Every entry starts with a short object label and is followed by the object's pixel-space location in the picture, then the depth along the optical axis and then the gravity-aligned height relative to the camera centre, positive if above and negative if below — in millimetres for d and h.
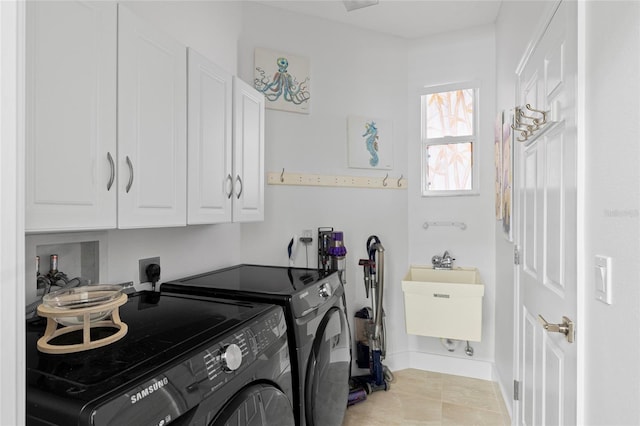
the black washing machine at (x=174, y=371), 769 -405
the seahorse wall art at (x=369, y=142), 3109 +614
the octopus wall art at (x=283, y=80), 2754 +1034
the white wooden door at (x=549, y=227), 1129 -56
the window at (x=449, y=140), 3248 +667
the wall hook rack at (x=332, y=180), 2797 +261
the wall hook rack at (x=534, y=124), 1380 +364
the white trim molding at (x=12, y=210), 469 -1
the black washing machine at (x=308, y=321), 1581 -537
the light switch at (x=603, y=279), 875 -163
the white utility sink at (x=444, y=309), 2701 -744
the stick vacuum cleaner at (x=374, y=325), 2840 -906
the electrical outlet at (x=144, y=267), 1744 -277
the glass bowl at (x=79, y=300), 1021 -263
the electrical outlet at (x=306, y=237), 2860 -205
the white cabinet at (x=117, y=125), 962 +294
